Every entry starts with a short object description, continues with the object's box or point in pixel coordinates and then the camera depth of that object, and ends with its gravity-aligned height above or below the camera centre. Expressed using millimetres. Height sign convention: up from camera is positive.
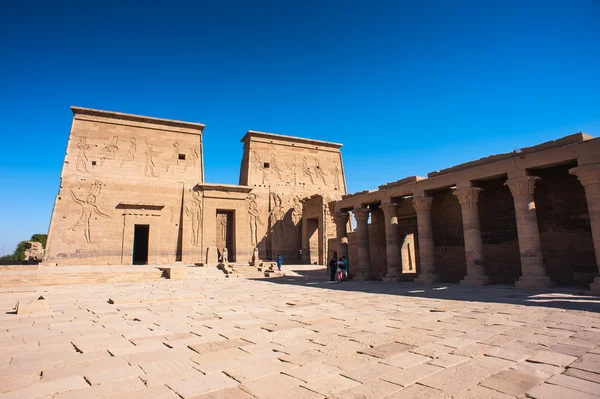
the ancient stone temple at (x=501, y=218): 9852 +889
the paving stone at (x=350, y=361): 3527 -1245
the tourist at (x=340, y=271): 15194 -1110
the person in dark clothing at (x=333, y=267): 15766 -955
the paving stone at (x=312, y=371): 3221 -1230
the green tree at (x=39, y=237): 52219 +2508
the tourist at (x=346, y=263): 15926 -802
